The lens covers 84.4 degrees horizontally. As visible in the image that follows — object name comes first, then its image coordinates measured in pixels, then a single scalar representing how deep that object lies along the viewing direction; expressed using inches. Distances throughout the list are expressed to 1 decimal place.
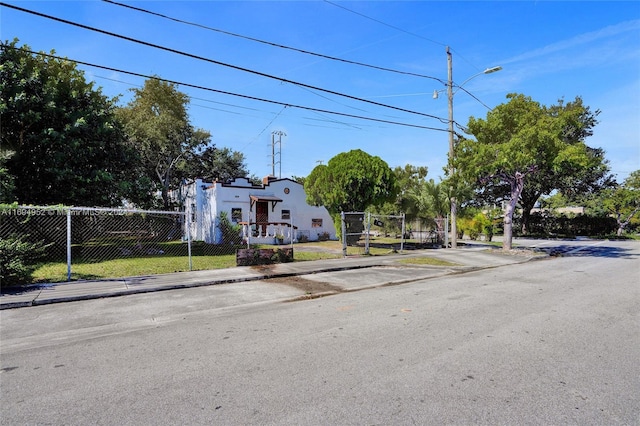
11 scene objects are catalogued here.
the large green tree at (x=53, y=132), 561.6
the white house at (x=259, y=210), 909.2
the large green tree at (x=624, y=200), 1307.8
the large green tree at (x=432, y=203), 898.1
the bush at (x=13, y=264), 318.0
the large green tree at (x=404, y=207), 956.0
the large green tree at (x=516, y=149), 625.9
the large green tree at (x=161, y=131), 998.4
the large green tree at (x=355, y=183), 748.0
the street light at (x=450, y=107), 753.0
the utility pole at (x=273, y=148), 1844.9
